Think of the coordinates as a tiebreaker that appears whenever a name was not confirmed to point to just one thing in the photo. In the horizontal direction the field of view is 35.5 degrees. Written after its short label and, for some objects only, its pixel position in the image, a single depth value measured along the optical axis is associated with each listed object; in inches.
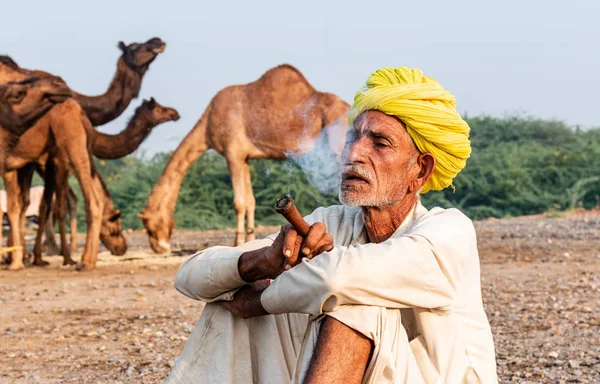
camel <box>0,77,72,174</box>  404.2
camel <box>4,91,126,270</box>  424.8
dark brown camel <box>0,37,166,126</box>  557.0
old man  106.0
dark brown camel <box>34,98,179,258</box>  542.0
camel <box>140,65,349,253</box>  508.1
